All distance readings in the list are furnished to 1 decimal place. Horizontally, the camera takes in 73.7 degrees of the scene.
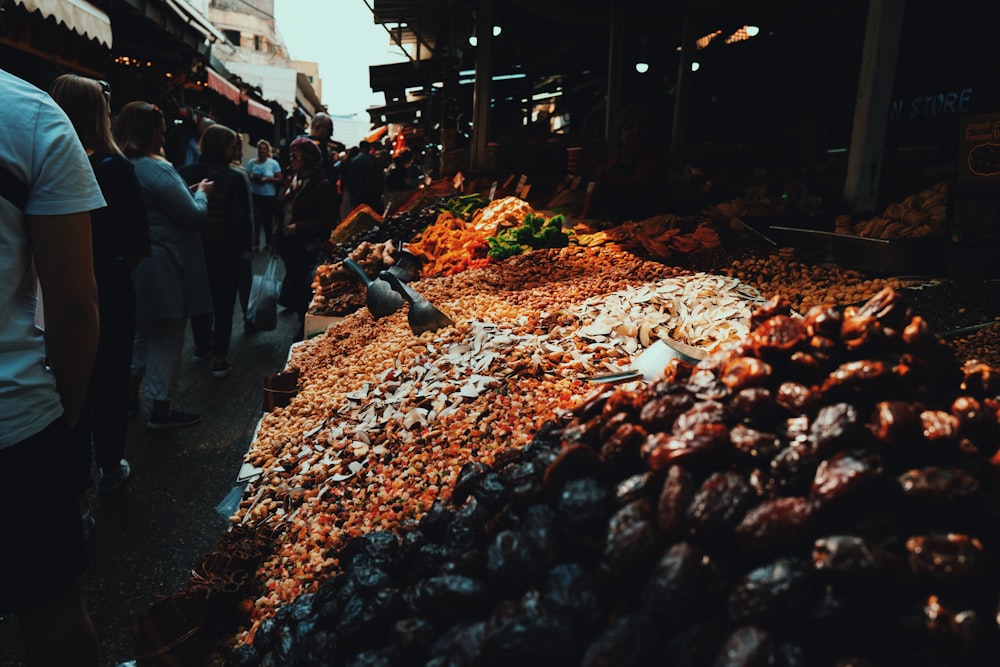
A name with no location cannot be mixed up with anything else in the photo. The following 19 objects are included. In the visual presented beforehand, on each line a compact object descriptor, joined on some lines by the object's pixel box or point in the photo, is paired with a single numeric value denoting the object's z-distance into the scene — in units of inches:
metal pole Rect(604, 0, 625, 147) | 385.7
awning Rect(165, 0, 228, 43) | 341.9
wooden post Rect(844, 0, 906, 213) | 198.7
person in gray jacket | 153.8
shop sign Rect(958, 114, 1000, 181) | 149.4
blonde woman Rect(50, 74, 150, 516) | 121.6
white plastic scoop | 88.2
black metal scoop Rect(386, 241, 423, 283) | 209.3
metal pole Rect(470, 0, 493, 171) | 394.6
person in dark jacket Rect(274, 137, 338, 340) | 246.4
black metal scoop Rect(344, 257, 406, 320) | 165.0
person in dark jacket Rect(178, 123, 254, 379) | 203.8
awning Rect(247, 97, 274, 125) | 545.5
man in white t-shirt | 58.8
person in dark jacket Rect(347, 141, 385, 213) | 340.2
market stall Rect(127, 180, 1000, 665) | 43.3
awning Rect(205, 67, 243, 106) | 412.0
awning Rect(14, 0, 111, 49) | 178.5
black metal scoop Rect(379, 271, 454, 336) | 141.9
